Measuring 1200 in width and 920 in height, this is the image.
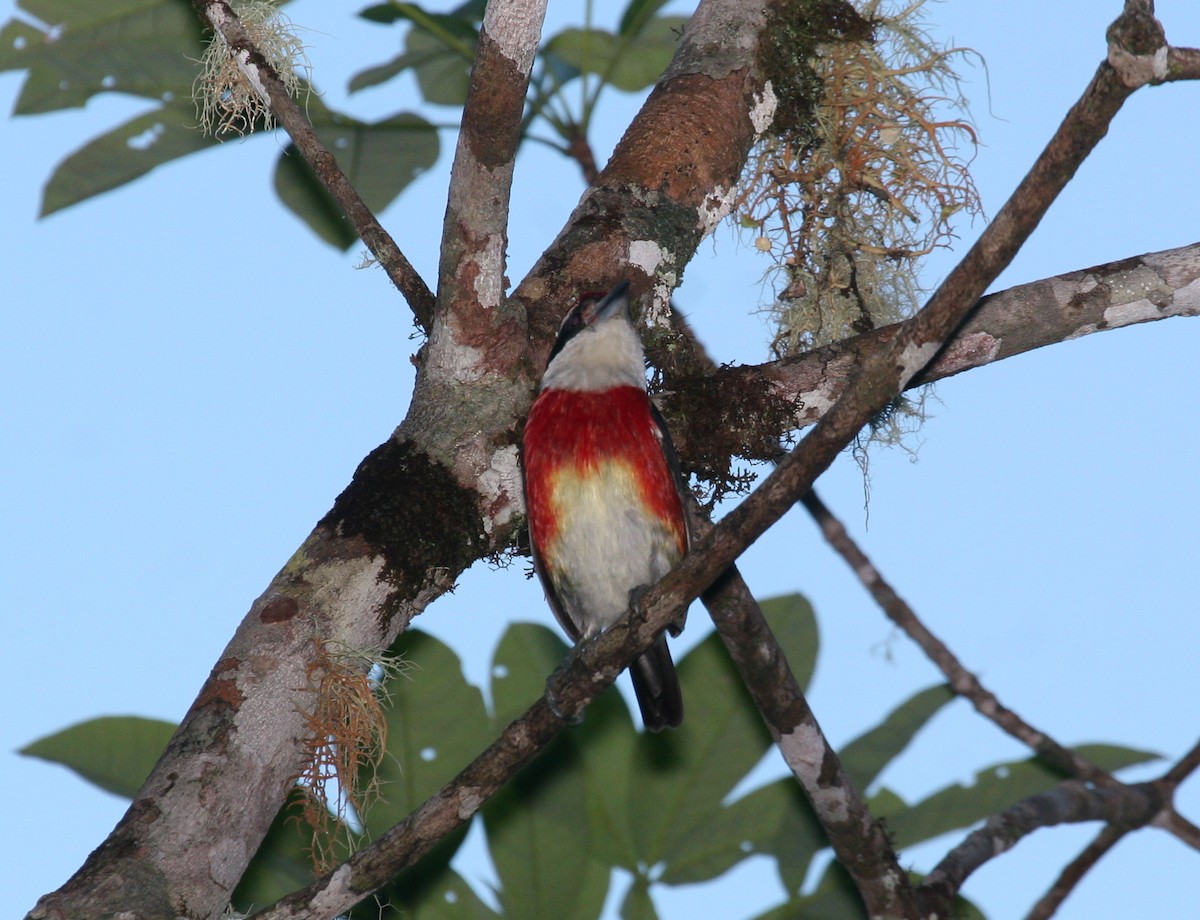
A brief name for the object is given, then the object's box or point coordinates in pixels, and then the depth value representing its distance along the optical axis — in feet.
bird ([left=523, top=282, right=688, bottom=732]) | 21.24
